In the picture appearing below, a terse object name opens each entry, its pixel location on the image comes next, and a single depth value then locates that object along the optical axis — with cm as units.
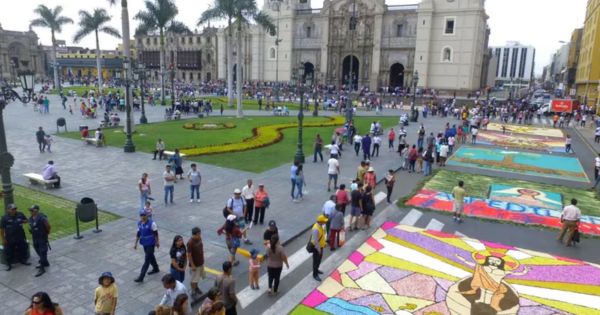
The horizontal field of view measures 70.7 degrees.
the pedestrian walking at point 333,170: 1544
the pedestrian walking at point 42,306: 558
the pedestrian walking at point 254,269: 821
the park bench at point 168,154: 1978
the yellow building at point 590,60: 5569
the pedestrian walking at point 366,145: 2072
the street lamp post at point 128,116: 2133
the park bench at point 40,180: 1467
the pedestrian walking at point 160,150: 1967
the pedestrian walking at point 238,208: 1029
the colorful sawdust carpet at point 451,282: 823
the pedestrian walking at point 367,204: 1191
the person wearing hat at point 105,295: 632
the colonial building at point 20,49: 8281
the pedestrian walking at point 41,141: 2033
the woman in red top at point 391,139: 2411
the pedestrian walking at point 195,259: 803
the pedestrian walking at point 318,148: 2047
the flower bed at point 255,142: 2147
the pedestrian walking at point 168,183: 1309
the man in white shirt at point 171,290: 625
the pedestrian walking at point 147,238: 849
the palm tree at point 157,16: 4303
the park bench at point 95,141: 2247
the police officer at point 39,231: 870
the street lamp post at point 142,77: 2946
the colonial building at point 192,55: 9325
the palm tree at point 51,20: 5938
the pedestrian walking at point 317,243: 881
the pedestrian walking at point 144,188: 1226
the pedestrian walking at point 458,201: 1291
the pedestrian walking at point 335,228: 1030
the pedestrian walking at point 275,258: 803
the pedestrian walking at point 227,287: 677
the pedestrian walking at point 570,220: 1123
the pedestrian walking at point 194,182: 1334
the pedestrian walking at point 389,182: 1438
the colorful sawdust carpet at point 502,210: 1337
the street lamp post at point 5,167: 924
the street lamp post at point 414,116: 3742
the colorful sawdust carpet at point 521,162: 2068
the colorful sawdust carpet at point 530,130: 3422
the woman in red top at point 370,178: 1354
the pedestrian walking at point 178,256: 769
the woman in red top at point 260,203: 1180
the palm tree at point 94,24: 5588
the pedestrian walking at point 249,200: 1209
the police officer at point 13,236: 888
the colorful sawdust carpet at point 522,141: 2772
